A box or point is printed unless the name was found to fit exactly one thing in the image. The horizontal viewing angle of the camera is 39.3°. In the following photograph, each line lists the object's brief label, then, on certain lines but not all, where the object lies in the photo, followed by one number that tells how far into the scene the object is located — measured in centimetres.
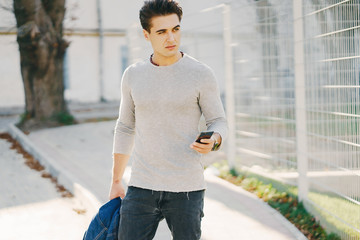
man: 275
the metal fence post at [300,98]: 539
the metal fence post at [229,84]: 740
